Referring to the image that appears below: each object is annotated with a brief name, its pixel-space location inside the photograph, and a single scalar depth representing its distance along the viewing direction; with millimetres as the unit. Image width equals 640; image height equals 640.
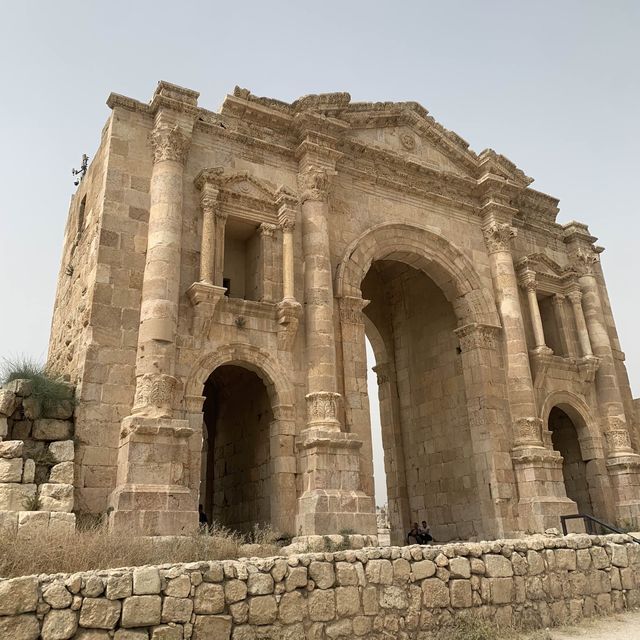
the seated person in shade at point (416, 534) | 15436
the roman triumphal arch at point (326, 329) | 11586
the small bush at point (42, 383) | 10750
